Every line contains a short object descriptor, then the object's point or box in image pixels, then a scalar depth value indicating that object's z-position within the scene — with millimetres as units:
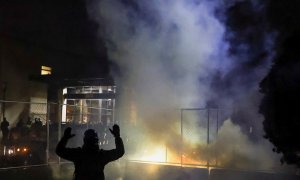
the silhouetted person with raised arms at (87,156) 5039
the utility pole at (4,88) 23891
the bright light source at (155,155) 15132
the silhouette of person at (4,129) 15614
